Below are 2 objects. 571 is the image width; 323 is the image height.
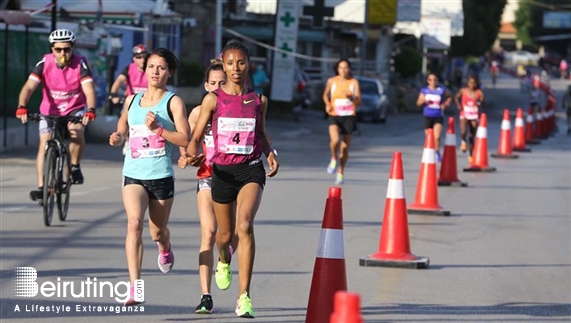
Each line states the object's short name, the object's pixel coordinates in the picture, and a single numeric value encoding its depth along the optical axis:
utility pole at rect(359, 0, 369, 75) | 45.11
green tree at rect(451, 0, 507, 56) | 80.76
